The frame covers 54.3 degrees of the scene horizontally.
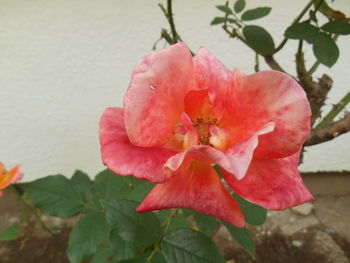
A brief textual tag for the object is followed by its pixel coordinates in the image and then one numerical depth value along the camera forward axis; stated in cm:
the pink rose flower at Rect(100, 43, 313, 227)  12
